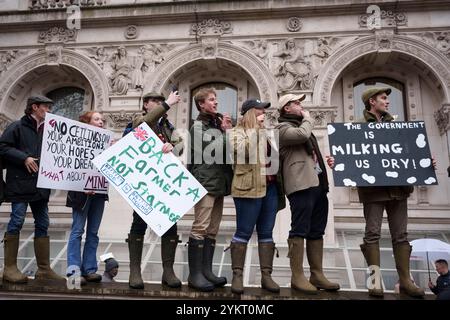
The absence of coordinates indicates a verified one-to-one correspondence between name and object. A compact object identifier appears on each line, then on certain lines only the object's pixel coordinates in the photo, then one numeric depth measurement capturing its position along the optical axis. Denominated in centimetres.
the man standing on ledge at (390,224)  502
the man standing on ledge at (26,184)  543
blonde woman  491
